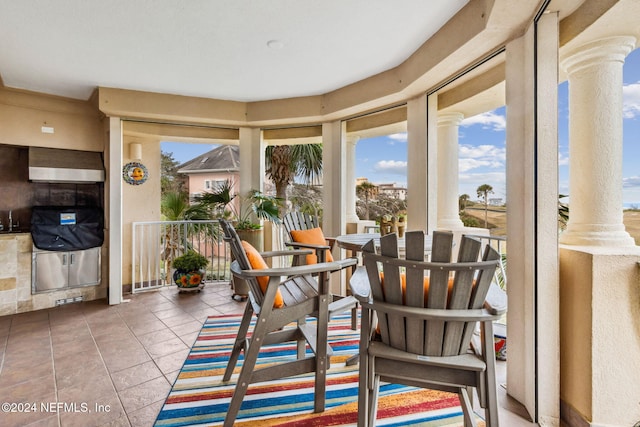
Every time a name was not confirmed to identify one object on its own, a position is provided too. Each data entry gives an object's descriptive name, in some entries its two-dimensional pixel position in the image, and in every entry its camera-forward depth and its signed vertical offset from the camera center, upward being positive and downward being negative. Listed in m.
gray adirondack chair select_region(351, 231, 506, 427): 1.31 -0.46
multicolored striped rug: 1.79 -1.16
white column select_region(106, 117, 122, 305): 4.01 +0.01
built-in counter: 3.61 -0.78
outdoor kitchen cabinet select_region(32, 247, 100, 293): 3.81 -0.72
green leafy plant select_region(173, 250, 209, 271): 4.46 -0.72
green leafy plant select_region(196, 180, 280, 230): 4.44 +0.09
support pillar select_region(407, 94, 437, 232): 3.36 +0.48
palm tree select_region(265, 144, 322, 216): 6.88 +1.06
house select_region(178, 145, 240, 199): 9.72 +1.37
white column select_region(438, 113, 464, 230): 3.87 +0.49
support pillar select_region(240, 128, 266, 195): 4.71 +0.77
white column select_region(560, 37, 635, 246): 1.73 +0.40
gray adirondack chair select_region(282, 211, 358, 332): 2.25 -0.29
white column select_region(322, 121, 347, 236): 4.38 +0.46
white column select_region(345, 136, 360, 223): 4.85 +0.49
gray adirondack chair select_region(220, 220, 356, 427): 1.73 -0.63
